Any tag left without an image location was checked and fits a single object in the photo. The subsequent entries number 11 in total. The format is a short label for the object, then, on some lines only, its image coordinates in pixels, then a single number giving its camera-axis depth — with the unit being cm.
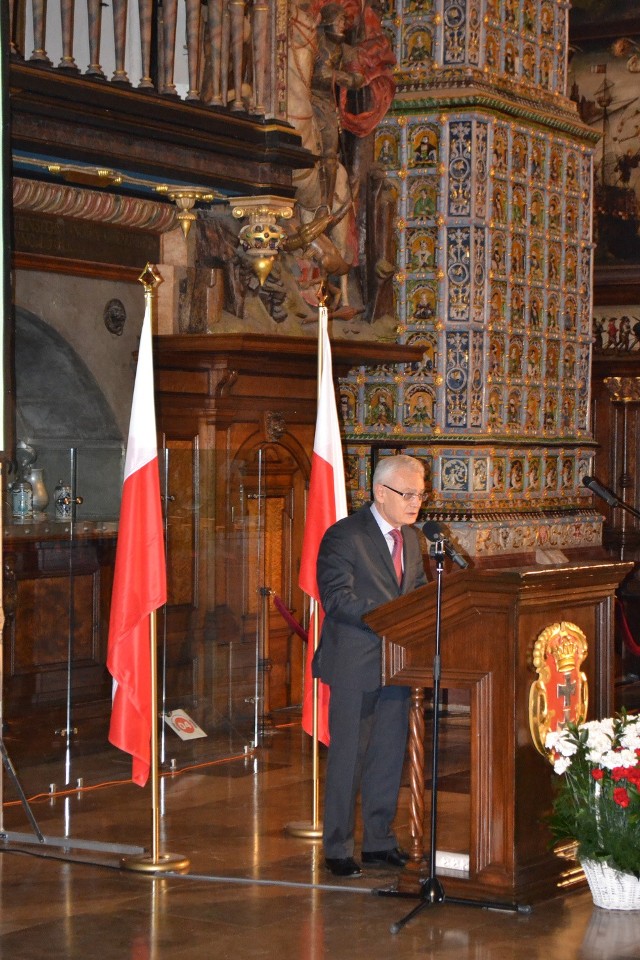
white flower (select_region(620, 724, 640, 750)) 980
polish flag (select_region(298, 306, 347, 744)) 1223
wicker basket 988
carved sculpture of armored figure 1735
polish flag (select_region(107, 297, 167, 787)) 1119
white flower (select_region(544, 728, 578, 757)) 988
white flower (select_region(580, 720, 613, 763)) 977
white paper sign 1463
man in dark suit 1074
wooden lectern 993
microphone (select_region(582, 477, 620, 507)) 1118
